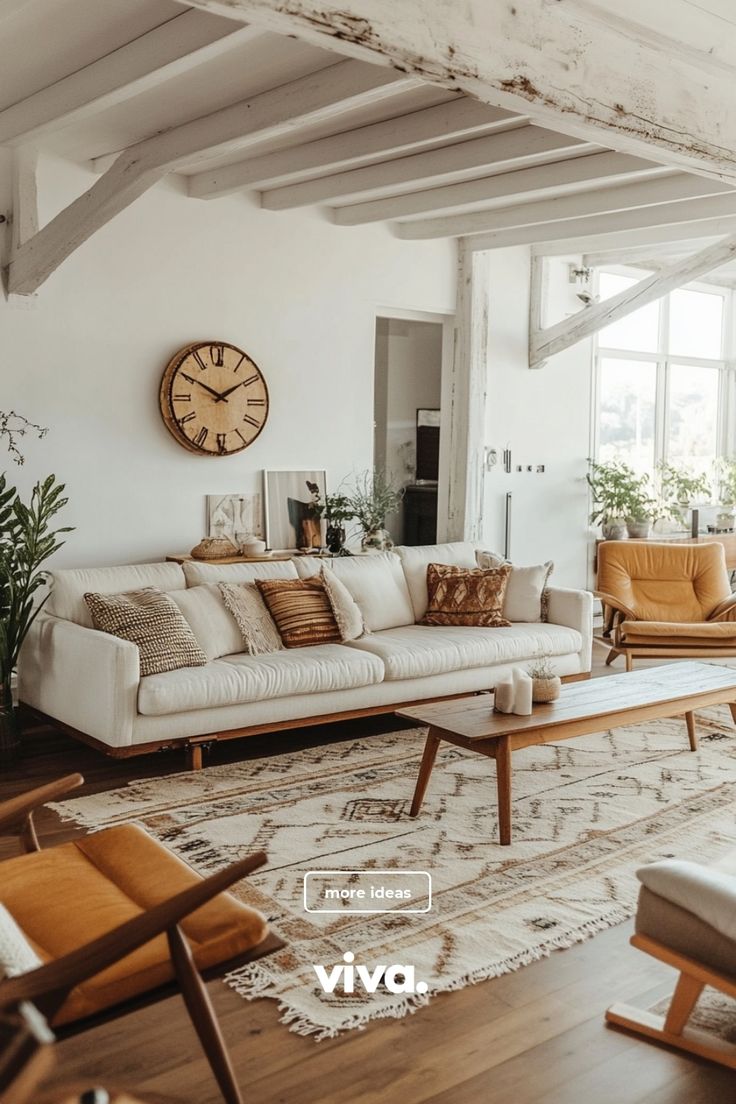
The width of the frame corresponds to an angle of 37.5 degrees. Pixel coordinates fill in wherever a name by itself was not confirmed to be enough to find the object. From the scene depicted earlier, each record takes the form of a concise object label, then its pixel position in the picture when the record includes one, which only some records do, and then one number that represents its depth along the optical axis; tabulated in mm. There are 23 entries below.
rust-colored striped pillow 5367
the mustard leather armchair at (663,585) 6523
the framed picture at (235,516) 6355
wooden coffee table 3941
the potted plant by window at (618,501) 8383
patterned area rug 3070
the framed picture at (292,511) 6598
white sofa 4508
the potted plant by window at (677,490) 8992
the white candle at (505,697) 4148
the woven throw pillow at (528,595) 6145
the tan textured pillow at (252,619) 5176
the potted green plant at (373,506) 6684
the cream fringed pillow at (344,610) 5512
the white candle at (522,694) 4141
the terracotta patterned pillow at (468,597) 5969
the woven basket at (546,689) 4320
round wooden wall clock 6078
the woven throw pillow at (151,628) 4680
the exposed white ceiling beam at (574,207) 5582
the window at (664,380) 8852
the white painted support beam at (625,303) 6859
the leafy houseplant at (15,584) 4832
